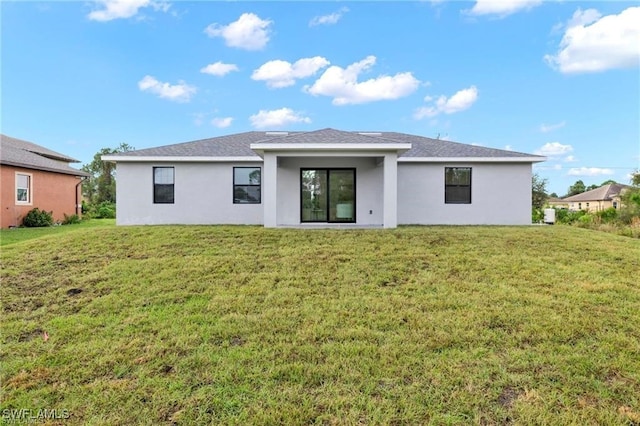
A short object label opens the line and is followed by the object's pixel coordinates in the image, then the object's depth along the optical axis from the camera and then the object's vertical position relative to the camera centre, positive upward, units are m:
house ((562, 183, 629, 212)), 43.69 +1.65
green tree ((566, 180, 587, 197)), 63.38 +4.22
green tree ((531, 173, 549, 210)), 30.27 +1.85
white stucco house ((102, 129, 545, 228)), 13.35 +0.79
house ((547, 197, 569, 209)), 54.64 +1.38
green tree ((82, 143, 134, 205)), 35.62 +3.06
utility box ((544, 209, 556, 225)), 15.18 -0.26
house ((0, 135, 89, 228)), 16.61 +1.41
